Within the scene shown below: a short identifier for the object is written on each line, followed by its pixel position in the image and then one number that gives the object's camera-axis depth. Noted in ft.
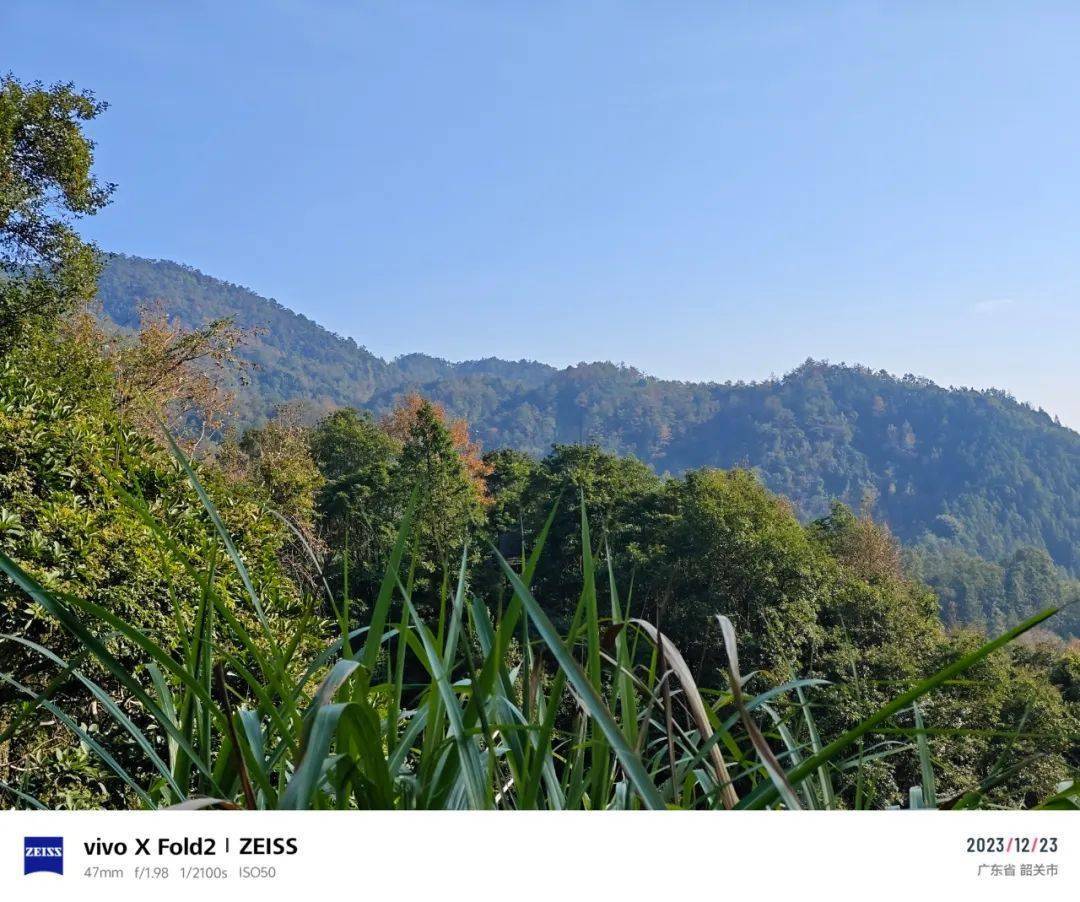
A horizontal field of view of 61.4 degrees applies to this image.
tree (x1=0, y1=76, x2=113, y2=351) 31.53
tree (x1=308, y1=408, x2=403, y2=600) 46.91
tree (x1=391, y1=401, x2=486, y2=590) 48.88
